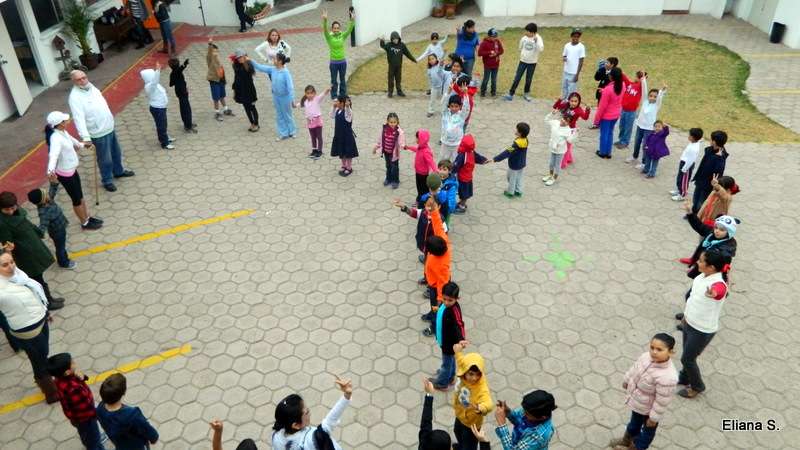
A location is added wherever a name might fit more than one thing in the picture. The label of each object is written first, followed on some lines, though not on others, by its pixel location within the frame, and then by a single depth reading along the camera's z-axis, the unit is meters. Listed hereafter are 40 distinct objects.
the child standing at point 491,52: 12.67
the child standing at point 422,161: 8.42
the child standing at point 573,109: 9.87
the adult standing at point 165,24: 15.71
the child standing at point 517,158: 8.94
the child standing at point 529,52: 12.48
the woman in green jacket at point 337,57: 12.55
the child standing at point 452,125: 9.36
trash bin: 16.73
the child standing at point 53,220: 7.27
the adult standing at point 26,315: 5.57
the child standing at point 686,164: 8.85
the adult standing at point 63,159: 8.08
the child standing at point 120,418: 4.52
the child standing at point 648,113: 10.00
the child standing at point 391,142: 9.24
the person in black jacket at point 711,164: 8.21
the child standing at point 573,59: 12.21
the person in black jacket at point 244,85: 11.20
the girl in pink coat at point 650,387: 4.87
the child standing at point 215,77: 11.66
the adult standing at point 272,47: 11.91
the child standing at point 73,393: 4.88
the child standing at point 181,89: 11.01
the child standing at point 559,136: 9.73
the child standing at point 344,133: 9.77
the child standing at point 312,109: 10.53
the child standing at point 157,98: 10.40
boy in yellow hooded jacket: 4.70
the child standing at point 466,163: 8.55
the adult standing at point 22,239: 6.55
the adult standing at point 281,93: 11.00
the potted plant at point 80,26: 14.25
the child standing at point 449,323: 5.43
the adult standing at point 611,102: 10.43
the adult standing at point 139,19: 16.55
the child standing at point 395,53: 12.69
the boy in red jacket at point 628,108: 10.44
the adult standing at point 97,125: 9.09
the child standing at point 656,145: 9.68
